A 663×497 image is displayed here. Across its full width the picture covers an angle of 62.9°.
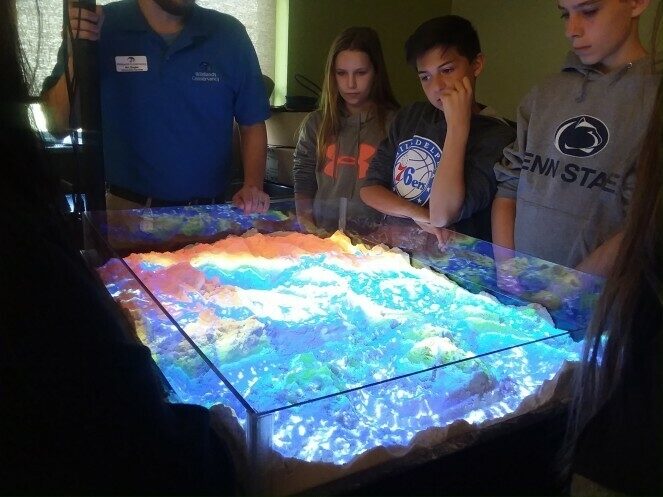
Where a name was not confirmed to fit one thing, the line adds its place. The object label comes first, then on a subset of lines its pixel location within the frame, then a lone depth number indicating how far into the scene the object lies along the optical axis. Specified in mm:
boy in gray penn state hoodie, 1115
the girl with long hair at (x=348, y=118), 1799
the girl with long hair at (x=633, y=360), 622
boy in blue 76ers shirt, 1435
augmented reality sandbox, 640
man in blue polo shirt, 1537
